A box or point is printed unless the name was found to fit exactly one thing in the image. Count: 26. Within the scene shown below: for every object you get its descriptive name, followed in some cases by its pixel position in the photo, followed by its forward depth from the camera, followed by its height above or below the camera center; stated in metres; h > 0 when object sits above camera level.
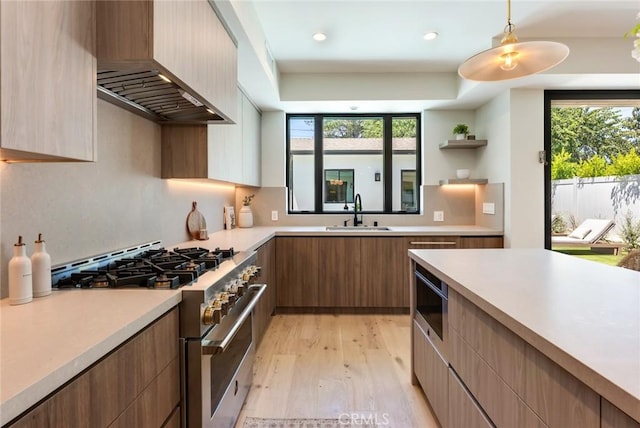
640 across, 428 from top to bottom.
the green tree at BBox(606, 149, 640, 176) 3.04 +0.39
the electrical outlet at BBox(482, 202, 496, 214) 3.52 +0.00
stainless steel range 1.25 -0.38
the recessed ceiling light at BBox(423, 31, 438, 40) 2.76 +1.41
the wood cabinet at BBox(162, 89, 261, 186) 2.24 +0.40
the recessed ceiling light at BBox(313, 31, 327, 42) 2.79 +1.42
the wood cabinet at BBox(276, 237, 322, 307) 3.43 -0.64
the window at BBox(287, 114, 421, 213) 4.18 +0.57
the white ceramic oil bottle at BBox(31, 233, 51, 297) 1.13 -0.21
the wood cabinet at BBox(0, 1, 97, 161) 0.83 +0.36
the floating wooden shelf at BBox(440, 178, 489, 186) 3.63 +0.29
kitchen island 0.68 -0.31
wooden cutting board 2.61 -0.11
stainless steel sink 3.80 -0.22
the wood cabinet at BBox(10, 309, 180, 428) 0.69 -0.45
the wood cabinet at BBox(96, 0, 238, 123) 1.19 +0.67
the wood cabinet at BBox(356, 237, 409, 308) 3.41 -0.65
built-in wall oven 1.61 -0.53
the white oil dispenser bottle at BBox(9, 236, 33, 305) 1.05 -0.21
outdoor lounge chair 3.10 -0.29
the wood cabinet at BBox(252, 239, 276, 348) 2.59 -0.74
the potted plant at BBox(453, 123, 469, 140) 3.73 +0.84
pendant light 1.56 +0.72
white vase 3.78 -0.10
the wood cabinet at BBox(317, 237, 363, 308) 3.41 -0.64
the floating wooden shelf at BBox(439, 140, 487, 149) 3.65 +0.69
